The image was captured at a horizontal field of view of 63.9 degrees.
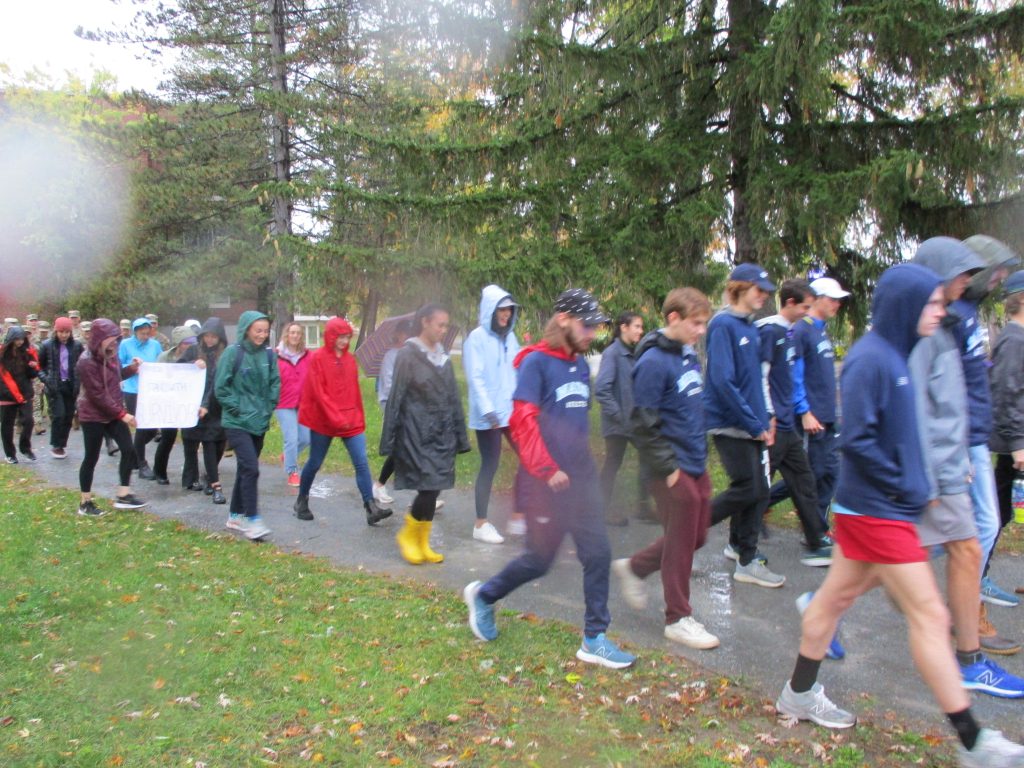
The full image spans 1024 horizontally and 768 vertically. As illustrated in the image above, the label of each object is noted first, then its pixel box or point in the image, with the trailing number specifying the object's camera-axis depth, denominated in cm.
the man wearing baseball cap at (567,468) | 427
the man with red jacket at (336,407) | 737
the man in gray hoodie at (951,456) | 376
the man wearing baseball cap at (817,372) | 591
